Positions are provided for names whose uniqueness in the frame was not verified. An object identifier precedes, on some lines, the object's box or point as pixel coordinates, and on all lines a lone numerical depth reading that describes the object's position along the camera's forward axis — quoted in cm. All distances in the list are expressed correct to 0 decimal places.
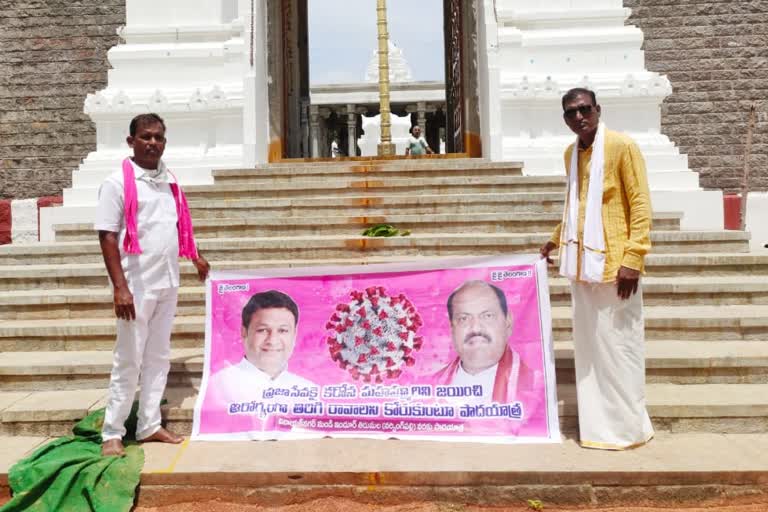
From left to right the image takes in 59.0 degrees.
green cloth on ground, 298
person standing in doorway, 1252
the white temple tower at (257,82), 773
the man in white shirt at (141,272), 329
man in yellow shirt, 325
